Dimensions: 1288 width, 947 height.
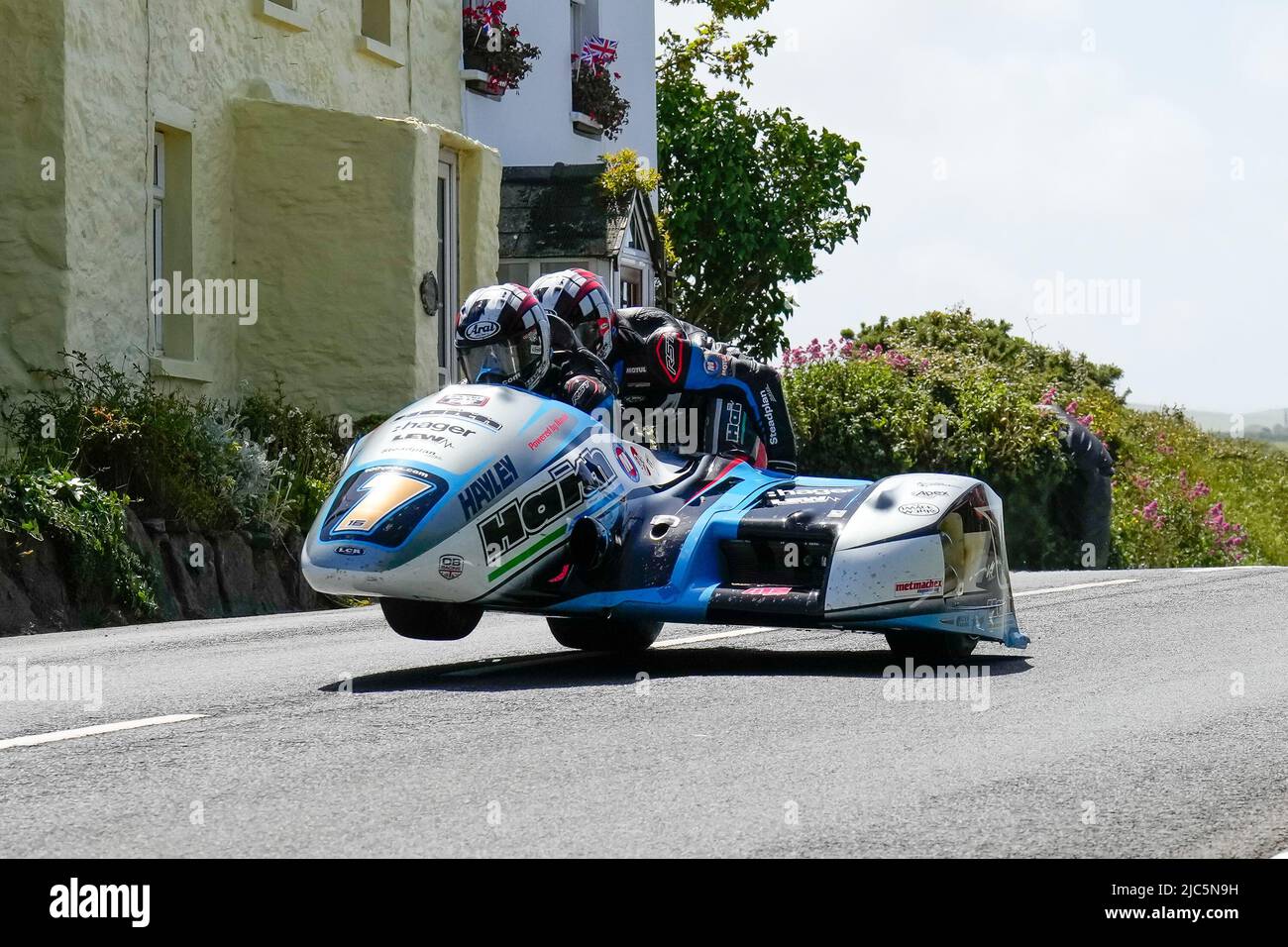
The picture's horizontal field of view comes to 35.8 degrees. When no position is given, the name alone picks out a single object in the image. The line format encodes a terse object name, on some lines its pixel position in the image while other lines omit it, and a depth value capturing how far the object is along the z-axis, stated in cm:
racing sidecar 845
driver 955
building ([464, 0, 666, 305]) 2645
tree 3453
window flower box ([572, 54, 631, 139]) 2869
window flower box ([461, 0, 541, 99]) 2486
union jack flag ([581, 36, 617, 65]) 2911
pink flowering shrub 2555
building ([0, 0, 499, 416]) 1653
